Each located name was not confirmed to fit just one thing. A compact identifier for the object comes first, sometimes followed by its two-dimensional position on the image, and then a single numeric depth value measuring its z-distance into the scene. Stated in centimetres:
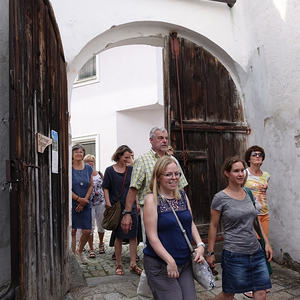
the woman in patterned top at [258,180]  384
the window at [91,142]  1089
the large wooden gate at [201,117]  472
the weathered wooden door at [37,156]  206
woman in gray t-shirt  277
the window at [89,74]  1114
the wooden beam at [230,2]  504
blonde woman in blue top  224
